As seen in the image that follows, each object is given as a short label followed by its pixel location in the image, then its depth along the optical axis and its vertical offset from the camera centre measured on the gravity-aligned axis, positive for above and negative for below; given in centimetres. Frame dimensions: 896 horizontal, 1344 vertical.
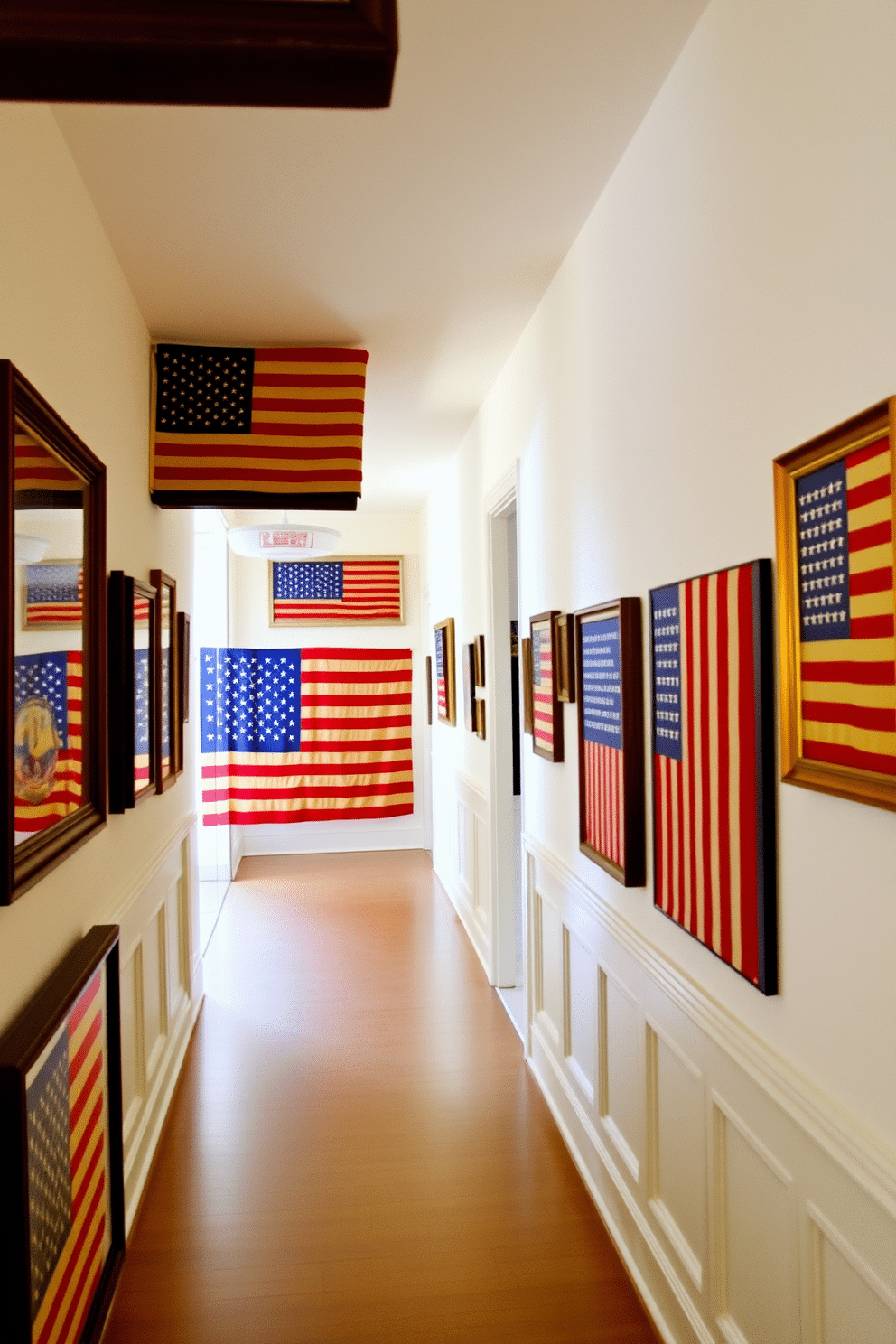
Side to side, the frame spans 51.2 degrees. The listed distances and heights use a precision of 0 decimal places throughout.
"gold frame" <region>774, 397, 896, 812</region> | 134 +10
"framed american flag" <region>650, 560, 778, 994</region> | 166 -18
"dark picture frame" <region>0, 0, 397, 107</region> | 73 +50
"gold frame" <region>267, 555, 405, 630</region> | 825 +58
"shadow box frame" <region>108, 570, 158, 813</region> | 276 -3
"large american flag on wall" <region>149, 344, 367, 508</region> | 358 +101
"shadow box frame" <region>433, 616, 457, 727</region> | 625 +12
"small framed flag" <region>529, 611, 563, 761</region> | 332 -6
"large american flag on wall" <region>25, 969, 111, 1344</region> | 175 -103
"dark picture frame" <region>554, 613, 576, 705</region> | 308 +7
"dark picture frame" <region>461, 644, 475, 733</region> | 538 +0
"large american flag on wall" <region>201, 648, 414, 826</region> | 804 -44
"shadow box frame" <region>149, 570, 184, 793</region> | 378 -12
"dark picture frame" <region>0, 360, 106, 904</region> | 163 +17
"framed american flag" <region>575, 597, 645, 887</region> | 240 -17
